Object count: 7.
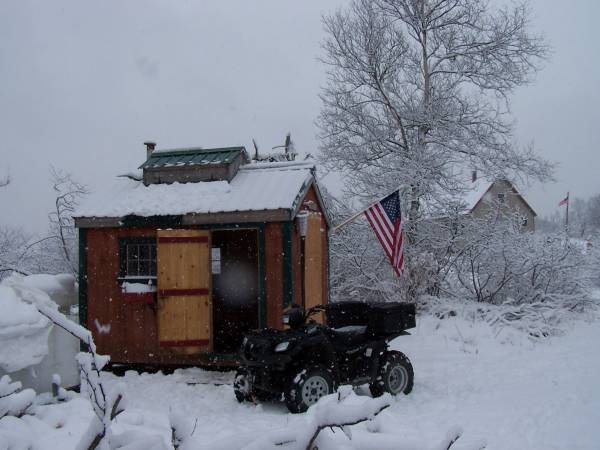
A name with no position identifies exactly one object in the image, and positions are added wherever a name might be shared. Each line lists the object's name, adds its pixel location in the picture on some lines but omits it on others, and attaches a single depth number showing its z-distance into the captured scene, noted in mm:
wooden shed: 8773
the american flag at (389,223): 9312
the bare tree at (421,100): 15305
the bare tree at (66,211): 16930
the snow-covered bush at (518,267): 13633
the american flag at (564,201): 23889
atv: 6379
